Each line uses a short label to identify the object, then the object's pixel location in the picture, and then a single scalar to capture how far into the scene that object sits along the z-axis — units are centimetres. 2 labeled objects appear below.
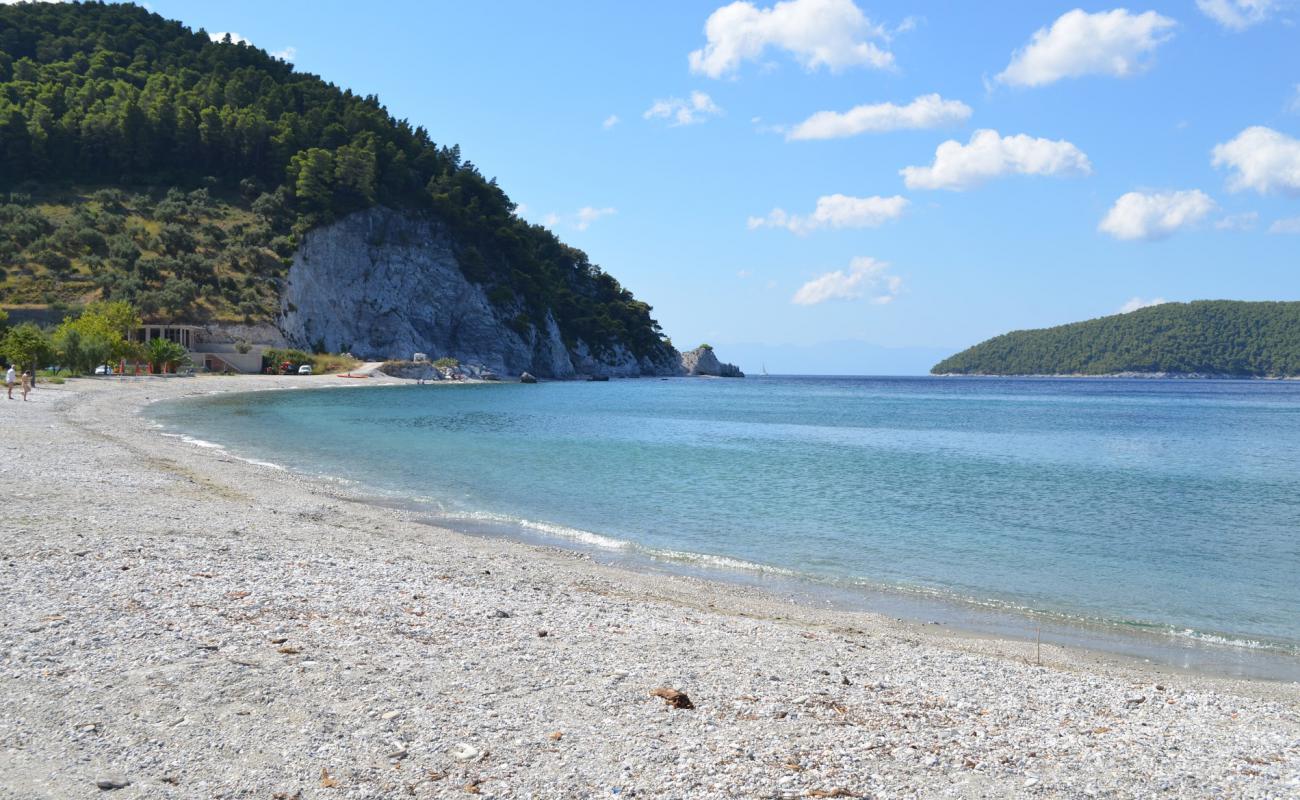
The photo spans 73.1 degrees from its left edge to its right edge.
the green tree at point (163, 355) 7719
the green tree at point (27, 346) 5416
